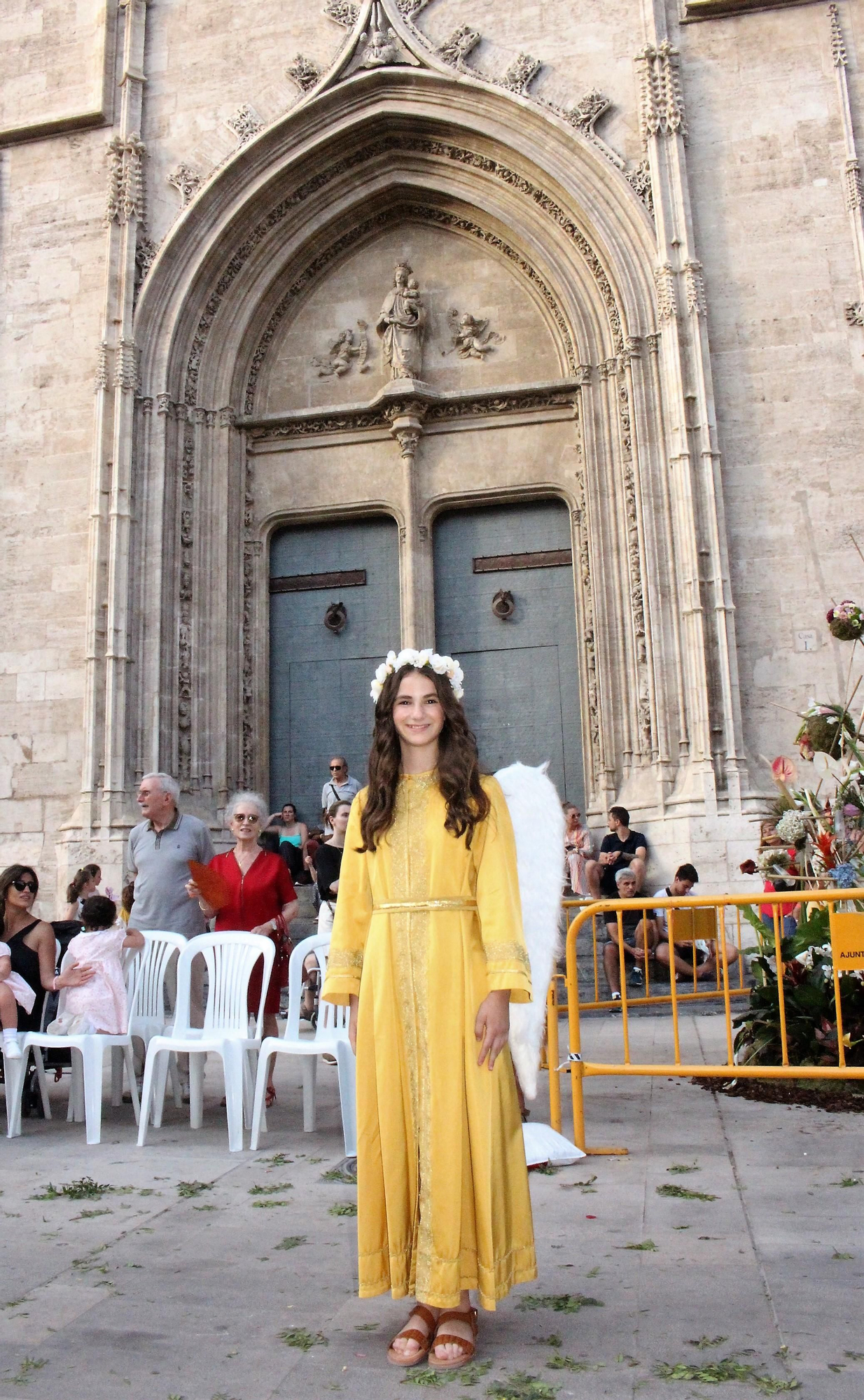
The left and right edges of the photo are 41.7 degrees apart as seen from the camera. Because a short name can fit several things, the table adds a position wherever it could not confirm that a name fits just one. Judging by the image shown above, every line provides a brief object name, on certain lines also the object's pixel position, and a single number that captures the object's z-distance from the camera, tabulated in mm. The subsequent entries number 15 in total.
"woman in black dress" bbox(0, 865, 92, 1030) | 5922
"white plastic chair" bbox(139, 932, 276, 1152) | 5008
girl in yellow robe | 2684
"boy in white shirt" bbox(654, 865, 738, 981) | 9031
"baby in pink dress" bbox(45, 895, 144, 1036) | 5535
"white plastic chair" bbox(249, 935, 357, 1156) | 4852
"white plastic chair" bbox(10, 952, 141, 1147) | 5094
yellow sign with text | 4664
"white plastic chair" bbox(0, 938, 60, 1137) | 5301
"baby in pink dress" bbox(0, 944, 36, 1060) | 5461
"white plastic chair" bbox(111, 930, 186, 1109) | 5977
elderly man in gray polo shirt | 6309
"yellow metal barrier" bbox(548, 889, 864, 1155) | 4566
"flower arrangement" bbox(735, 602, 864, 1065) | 5449
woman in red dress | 6000
